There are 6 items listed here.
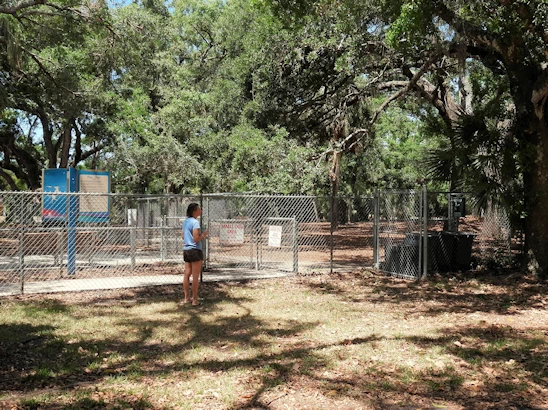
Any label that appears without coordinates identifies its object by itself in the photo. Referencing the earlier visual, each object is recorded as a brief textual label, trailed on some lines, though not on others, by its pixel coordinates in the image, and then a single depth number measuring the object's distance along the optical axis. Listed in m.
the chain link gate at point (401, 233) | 12.58
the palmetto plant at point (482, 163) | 12.05
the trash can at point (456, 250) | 13.19
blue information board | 11.47
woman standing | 8.95
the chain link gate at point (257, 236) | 12.39
